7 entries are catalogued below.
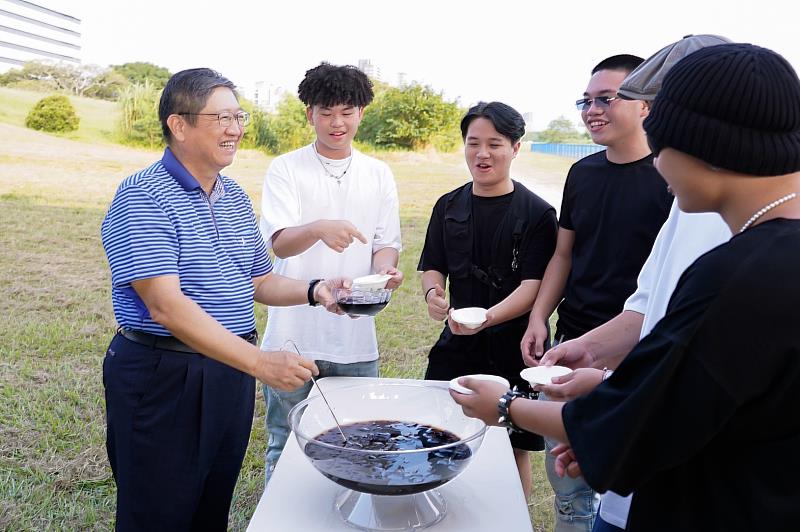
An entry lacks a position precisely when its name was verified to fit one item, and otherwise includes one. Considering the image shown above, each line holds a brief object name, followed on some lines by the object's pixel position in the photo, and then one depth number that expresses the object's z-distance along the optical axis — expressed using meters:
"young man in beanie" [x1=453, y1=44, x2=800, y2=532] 0.98
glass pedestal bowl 1.38
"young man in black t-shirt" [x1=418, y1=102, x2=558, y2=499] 2.69
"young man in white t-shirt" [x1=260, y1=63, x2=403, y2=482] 2.77
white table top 1.45
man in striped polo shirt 1.82
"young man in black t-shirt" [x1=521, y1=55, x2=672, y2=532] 2.33
